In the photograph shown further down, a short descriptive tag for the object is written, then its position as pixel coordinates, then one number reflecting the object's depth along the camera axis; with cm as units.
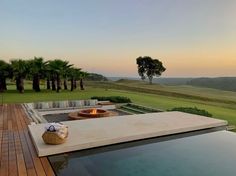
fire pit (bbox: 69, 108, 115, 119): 753
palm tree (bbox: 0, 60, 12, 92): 1588
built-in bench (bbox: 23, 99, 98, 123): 883
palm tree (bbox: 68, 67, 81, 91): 1797
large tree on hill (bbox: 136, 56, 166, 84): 3950
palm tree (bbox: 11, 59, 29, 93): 1516
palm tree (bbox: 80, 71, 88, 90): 1852
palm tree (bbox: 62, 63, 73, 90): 1766
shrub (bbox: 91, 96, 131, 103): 1056
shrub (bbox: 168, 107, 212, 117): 718
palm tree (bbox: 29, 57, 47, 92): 1618
